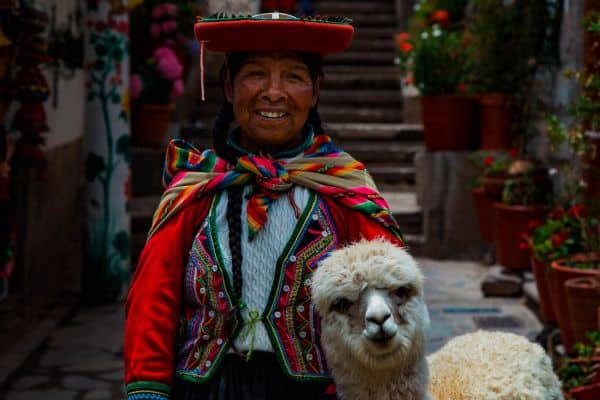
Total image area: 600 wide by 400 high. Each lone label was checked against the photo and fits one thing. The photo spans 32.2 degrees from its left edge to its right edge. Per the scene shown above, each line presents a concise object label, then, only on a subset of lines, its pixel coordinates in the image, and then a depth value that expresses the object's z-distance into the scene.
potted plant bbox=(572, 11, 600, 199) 5.79
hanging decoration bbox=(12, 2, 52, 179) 6.09
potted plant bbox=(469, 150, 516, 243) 9.02
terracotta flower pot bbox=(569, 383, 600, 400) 4.00
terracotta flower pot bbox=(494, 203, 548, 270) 8.34
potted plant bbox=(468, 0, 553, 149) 9.33
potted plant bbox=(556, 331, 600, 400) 4.48
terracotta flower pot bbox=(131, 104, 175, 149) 11.24
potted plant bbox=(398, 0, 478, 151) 10.12
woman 2.59
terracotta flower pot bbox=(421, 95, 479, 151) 10.10
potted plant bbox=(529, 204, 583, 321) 6.44
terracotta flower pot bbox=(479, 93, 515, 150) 9.72
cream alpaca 2.27
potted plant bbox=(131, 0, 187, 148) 10.78
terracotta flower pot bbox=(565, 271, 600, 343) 5.45
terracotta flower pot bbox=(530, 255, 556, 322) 6.72
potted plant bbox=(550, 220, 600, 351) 5.55
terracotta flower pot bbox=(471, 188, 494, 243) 9.44
